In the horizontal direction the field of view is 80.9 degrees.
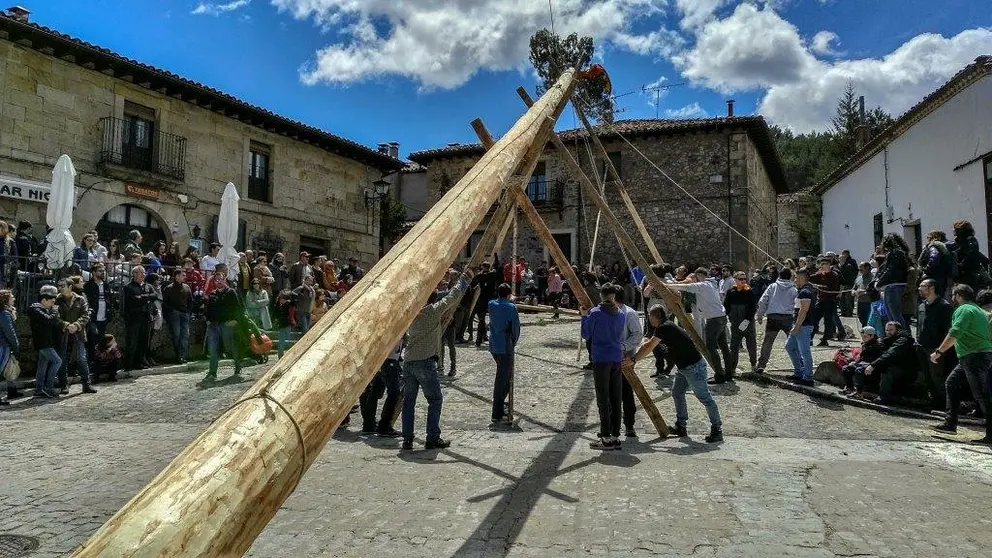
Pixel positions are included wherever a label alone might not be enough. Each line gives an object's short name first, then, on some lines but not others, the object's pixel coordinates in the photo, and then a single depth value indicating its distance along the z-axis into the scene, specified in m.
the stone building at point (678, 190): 22.92
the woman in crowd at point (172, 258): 12.80
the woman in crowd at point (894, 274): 9.20
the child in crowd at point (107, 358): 9.95
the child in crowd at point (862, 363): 8.32
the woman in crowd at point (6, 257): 9.84
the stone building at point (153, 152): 13.64
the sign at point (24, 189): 13.03
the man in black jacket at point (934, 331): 7.36
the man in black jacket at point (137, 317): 10.30
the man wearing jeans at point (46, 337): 8.57
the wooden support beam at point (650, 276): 7.54
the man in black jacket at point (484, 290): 11.43
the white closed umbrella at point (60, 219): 10.47
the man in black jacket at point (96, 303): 9.91
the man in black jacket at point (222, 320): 10.02
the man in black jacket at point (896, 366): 7.94
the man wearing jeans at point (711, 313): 8.86
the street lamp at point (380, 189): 20.16
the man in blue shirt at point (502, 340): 7.41
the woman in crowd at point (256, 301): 11.73
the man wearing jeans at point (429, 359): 6.32
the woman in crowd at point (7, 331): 8.38
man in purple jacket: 6.20
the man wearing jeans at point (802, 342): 8.76
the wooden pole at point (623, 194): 8.78
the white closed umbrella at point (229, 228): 13.20
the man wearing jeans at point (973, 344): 6.28
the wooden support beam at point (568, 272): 6.50
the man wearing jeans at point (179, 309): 11.08
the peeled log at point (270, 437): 1.34
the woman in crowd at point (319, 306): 8.74
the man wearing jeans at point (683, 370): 6.41
